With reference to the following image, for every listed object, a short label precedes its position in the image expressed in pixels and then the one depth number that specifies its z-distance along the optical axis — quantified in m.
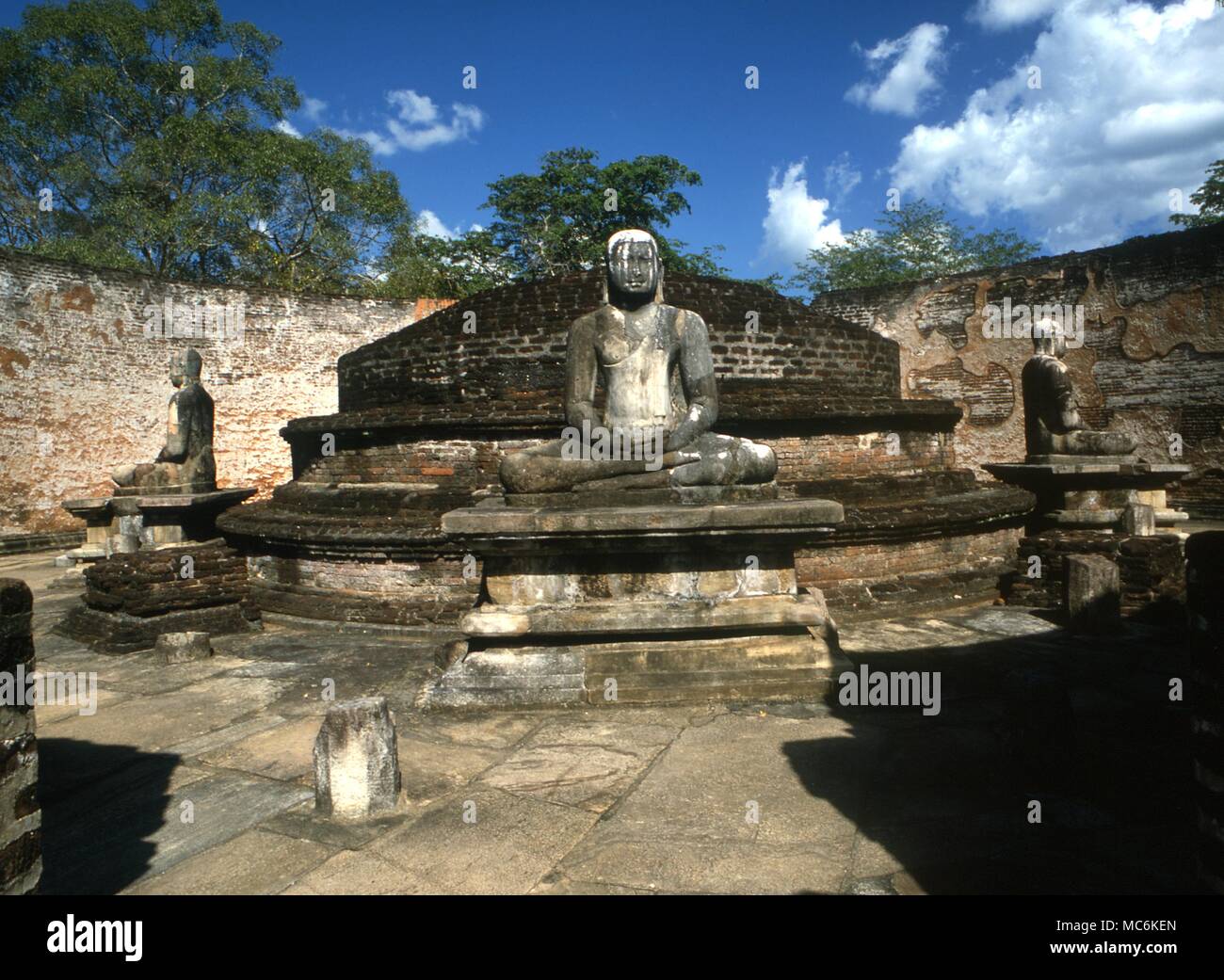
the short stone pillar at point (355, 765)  2.91
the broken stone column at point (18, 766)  1.75
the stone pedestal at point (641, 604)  4.09
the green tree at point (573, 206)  24.00
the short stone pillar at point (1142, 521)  6.82
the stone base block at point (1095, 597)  5.53
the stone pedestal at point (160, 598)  5.94
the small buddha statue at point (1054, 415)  7.29
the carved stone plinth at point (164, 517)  7.39
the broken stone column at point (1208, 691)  1.78
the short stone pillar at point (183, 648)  5.38
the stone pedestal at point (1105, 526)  6.02
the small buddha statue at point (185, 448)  7.79
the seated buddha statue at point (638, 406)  4.39
